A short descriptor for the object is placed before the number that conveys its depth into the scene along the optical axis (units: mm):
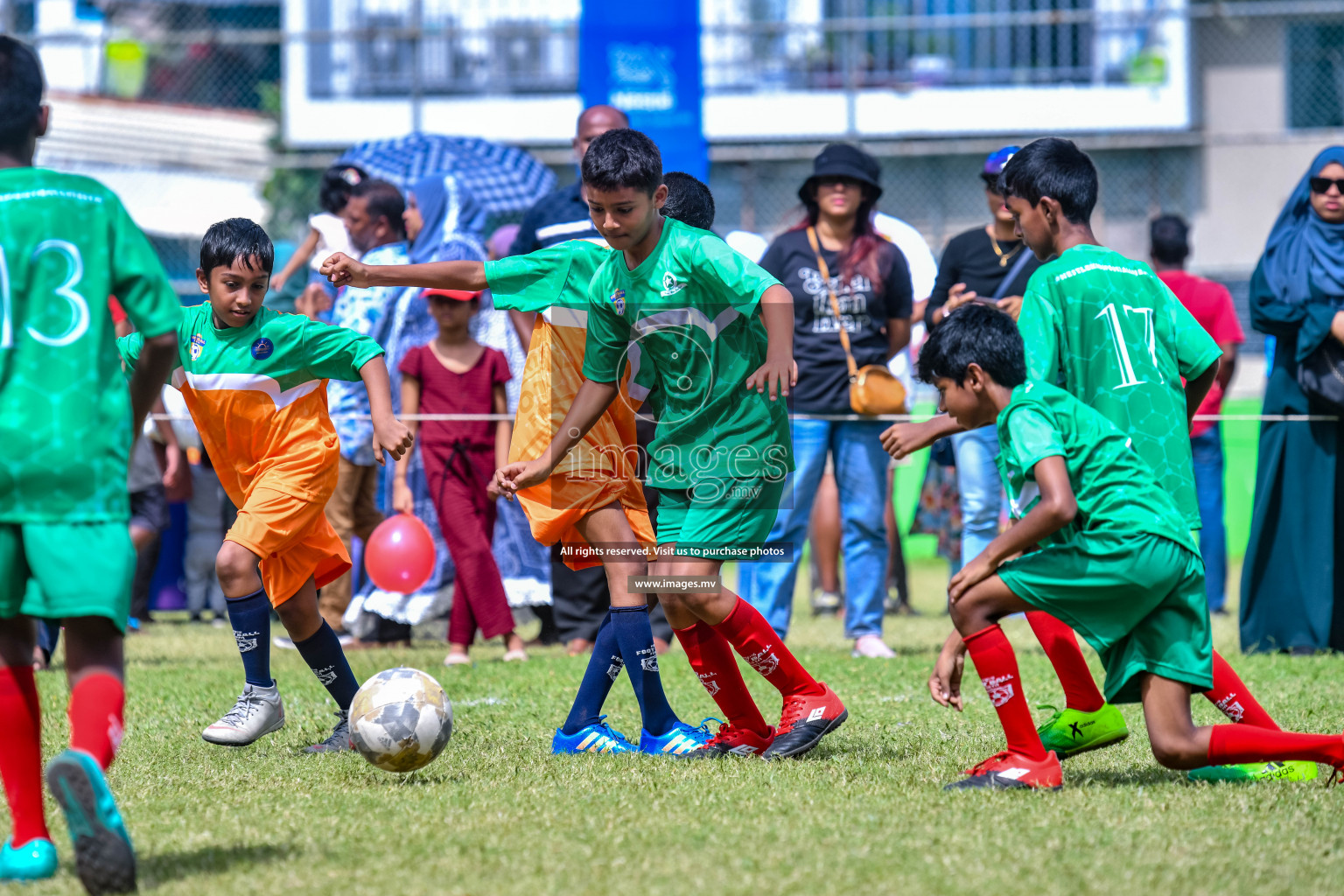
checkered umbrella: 19828
